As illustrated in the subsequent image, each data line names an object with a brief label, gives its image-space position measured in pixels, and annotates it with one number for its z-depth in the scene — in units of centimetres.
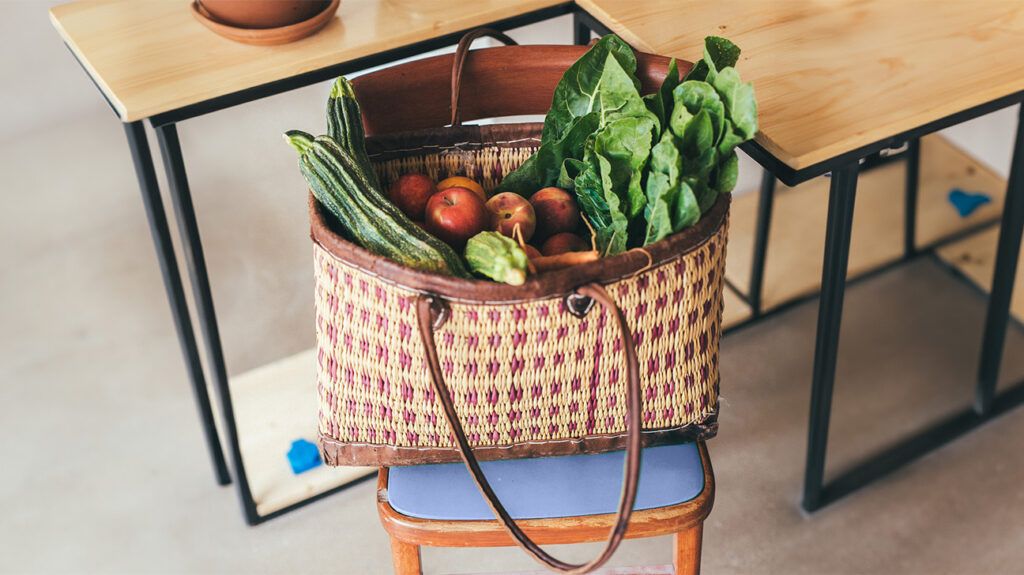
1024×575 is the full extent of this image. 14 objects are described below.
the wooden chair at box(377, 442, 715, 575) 122
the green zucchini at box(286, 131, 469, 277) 112
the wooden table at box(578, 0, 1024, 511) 131
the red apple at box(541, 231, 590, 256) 124
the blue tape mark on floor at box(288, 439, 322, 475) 191
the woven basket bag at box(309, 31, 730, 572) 106
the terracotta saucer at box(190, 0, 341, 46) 144
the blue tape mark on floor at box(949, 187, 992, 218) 243
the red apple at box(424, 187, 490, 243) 121
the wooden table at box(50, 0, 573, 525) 139
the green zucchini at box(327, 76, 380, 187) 123
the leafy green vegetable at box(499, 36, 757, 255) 113
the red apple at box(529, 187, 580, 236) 127
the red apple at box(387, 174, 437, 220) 128
